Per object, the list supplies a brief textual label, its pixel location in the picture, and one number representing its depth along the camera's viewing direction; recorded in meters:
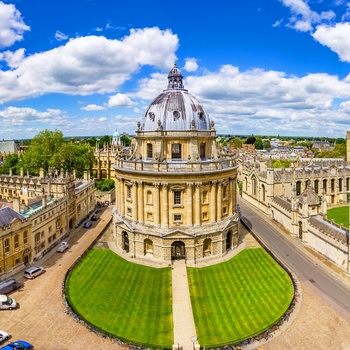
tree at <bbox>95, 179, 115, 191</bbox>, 91.75
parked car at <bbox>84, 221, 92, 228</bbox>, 59.91
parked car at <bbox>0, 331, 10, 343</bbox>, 26.91
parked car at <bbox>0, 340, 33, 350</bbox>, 25.42
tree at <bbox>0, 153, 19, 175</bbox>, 103.91
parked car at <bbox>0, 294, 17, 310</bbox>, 31.89
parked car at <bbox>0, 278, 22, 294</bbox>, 34.88
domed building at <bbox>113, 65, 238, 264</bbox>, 44.12
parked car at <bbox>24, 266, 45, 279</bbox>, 38.91
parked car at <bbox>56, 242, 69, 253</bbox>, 47.93
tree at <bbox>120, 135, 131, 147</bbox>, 184.35
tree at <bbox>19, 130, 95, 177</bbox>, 83.56
